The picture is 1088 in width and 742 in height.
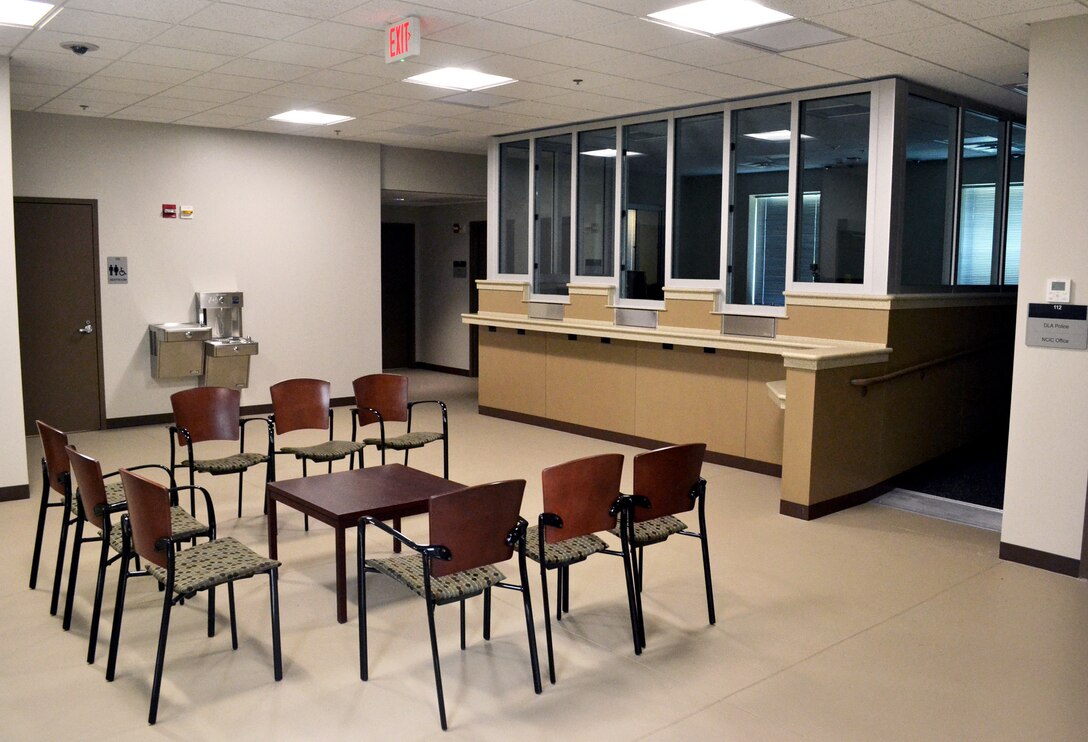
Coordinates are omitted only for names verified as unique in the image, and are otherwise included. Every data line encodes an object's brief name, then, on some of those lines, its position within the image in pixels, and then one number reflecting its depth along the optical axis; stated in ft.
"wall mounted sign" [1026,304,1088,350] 14.94
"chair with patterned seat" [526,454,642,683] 11.09
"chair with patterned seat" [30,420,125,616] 13.10
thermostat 15.06
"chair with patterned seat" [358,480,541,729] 9.98
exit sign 15.55
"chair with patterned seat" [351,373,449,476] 19.34
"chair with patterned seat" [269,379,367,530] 17.66
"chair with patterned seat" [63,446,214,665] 11.27
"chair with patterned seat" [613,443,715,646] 11.92
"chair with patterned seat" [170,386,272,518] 16.51
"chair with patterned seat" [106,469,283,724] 10.07
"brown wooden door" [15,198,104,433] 25.48
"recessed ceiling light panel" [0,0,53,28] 15.25
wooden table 12.78
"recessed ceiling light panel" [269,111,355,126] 25.52
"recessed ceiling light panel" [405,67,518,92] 20.11
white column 14.97
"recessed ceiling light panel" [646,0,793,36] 15.02
